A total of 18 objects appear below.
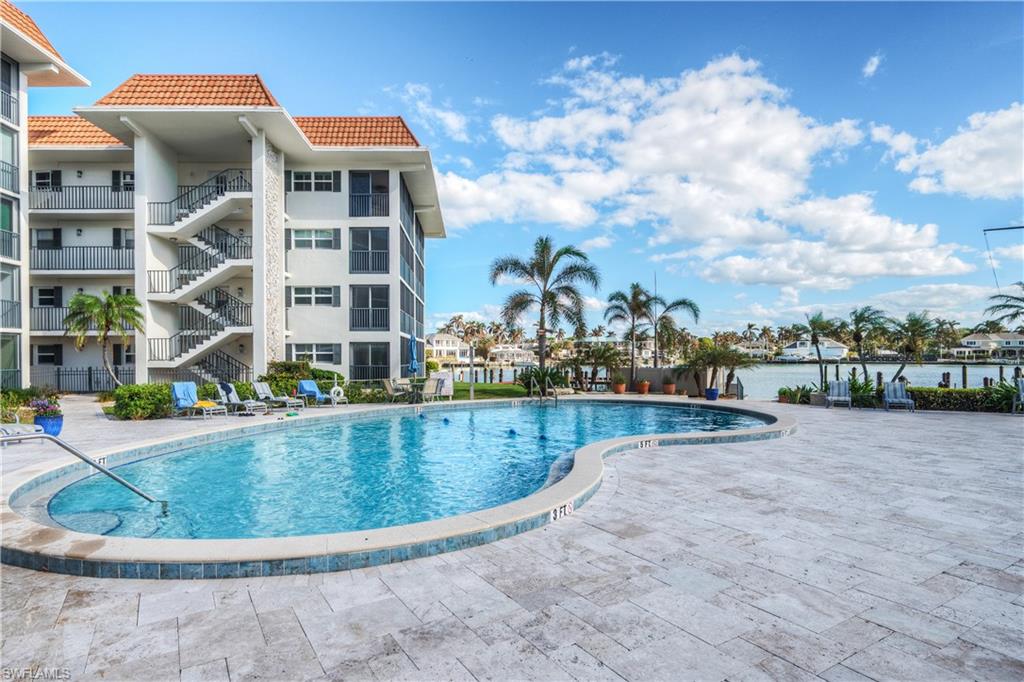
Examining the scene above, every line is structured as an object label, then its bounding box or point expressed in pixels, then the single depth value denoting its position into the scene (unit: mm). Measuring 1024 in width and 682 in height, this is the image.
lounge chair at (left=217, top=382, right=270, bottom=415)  14586
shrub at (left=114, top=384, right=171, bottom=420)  13133
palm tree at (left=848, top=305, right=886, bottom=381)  22062
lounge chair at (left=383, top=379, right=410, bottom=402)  18797
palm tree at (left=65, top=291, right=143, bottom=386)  16859
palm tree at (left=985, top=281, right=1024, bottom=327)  18719
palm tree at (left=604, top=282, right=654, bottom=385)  25500
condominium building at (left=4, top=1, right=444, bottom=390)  18625
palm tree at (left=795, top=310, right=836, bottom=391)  22531
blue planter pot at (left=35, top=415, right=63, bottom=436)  10117
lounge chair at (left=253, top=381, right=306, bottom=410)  15741
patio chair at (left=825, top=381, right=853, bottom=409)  17430
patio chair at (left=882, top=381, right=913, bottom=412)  16547
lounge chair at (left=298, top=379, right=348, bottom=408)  17203
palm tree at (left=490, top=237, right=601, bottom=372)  23859
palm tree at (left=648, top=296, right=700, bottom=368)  25375
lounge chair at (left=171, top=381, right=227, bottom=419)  13539
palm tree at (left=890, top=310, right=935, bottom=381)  23422
